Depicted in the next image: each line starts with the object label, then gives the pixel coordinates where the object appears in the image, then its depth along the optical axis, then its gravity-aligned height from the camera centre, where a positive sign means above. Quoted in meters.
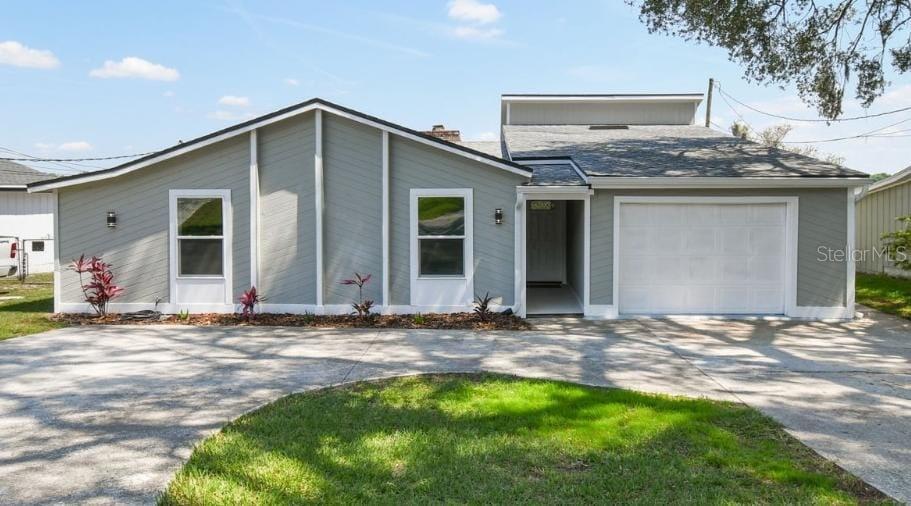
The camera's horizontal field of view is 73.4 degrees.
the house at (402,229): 11.01 +0.45
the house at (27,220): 19.92 +1.09
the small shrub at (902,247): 12.93 +0.17
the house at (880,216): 17.09 +1.20
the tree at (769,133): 40.38 +8.12
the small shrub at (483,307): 10.53 -0.94
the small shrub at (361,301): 10.67 -0.85
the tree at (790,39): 12.37 +4.54
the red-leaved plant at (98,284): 10.75 -0.55
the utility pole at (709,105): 29.80 +7.31
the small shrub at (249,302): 10.67 -0.85
